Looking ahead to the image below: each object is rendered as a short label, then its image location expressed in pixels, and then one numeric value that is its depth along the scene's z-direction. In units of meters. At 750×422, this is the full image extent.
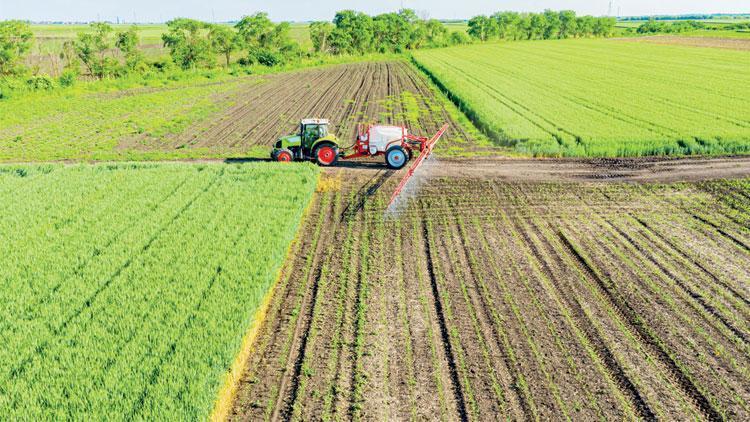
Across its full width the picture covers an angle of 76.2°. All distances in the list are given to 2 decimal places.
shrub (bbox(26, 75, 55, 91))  44.31
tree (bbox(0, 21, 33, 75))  49.16
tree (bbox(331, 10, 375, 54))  84.69
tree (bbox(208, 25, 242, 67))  64.50
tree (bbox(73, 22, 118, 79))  53.50
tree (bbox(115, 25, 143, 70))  55.30
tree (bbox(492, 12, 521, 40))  124.43
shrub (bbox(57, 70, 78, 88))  46.92
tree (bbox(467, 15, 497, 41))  122.62
